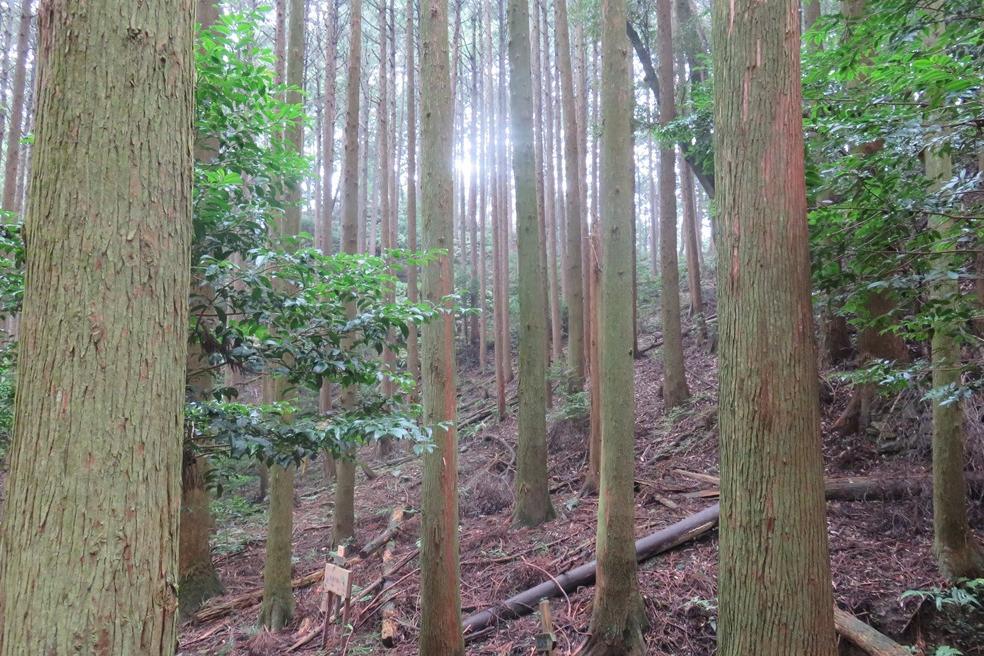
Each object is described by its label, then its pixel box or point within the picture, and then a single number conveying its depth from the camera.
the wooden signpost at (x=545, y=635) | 4.69
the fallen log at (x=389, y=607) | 5.71
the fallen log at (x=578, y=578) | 5.62
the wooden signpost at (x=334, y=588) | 5.16
